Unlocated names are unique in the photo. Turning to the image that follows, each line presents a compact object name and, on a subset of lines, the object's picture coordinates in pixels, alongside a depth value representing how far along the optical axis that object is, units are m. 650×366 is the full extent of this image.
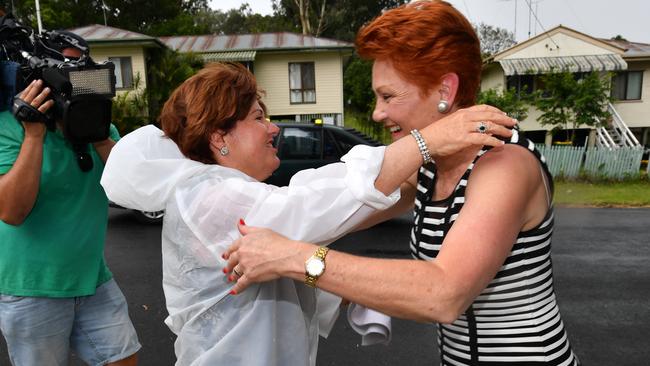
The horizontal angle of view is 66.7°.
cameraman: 2.12
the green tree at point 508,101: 18.19
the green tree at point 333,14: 37.41
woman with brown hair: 1.36
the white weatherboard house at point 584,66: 21.22
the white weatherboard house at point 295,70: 22.25
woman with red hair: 1.19
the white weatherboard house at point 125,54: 20.19
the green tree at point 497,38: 53.34
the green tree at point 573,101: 17.41
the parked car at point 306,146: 8.09
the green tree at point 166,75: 18.67
